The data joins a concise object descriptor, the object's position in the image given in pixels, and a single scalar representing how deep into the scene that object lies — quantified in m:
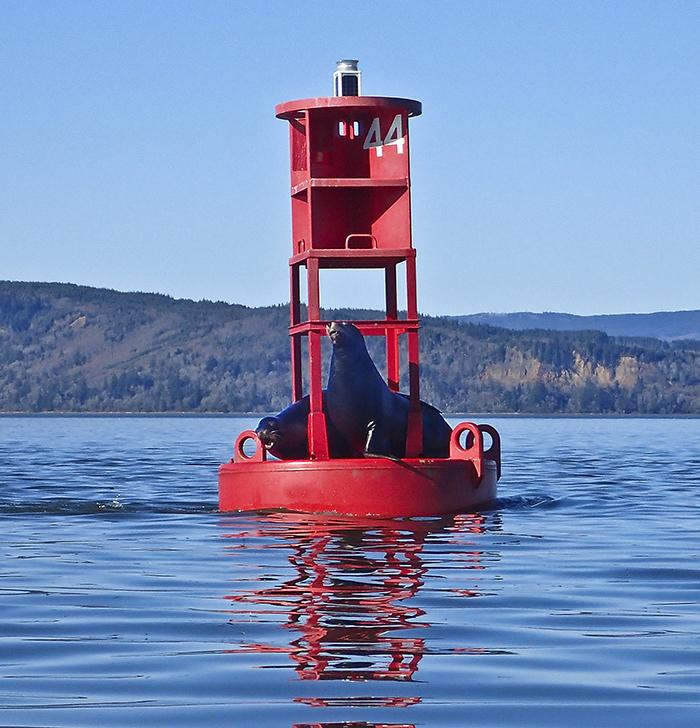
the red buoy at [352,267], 20.69
